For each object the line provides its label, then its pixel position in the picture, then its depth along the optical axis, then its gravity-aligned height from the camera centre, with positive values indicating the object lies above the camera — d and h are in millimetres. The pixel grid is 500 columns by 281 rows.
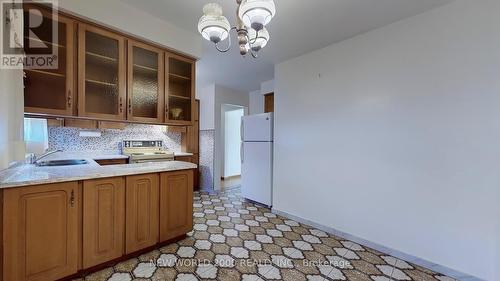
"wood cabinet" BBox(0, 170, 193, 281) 1388 -692
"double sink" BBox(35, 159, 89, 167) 2128 -302
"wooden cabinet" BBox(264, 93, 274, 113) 4444 +748
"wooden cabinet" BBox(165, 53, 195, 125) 2610 +601
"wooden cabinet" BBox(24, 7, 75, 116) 1794 +542
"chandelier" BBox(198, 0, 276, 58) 1159 +708
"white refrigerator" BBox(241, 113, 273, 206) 3543 -358
